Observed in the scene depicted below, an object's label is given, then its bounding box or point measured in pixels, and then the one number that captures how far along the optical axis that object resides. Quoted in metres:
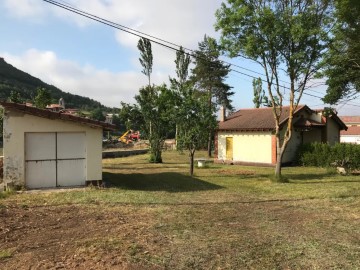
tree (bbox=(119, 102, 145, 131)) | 30.85
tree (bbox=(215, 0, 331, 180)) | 16.42
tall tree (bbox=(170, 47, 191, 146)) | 45.39
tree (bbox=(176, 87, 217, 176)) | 19.73
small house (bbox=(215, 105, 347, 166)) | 28.33
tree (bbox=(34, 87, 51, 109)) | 32.38
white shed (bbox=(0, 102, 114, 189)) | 13.64
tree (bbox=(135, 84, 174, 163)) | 28.50
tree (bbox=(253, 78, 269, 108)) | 49.03
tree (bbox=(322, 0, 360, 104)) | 18.22
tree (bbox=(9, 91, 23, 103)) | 32.34
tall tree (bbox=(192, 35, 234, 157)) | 45.00
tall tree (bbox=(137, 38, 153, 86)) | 45.31
